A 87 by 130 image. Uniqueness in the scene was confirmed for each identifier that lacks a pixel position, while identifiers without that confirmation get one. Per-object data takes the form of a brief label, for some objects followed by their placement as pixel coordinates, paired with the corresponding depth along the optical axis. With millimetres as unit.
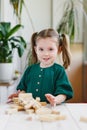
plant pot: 3027
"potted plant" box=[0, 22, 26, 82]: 3021
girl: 1337
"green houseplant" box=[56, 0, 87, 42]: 4109
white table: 871
